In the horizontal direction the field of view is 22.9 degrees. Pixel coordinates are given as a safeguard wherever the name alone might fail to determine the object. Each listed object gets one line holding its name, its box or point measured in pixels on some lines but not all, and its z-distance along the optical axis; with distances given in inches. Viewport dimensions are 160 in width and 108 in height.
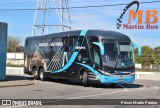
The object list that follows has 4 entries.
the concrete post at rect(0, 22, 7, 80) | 1030.4
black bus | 925.8
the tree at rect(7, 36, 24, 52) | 4531.3
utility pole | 1925.0
